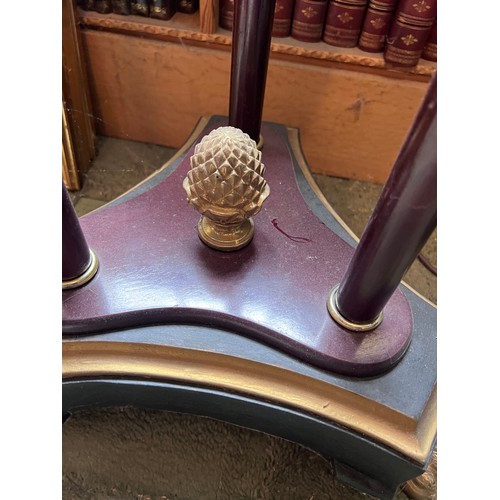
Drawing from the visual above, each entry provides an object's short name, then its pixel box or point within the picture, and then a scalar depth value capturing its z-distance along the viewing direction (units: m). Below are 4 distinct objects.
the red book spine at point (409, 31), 0.91
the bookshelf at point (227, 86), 1.05
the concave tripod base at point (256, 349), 0.62
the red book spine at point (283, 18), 0.99
